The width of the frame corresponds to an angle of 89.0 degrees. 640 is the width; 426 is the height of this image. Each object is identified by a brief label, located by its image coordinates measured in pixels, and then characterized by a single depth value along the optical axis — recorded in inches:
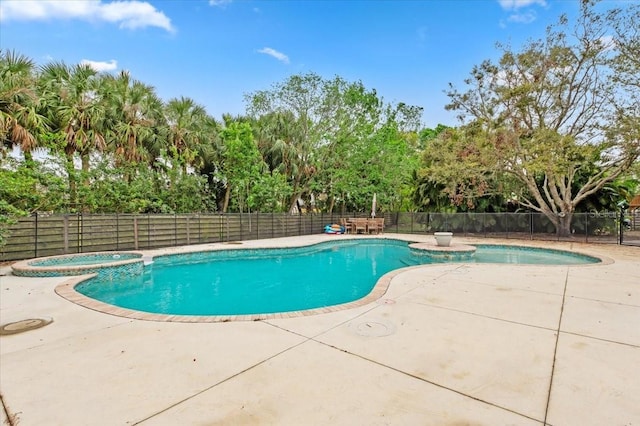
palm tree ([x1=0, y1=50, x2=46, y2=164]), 361.7
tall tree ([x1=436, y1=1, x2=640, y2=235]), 460.8
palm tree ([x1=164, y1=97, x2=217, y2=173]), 546.3
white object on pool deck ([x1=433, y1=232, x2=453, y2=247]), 431.5
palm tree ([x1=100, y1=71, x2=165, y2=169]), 471.2
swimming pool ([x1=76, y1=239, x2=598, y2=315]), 219.0
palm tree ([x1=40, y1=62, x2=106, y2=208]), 422.3
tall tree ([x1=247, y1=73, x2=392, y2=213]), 663.1
